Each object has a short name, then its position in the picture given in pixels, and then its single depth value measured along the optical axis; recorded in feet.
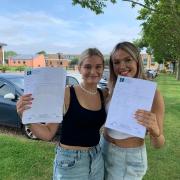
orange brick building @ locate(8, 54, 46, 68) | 168.46
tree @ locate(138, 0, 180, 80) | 15.74
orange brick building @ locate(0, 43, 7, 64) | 138.27
